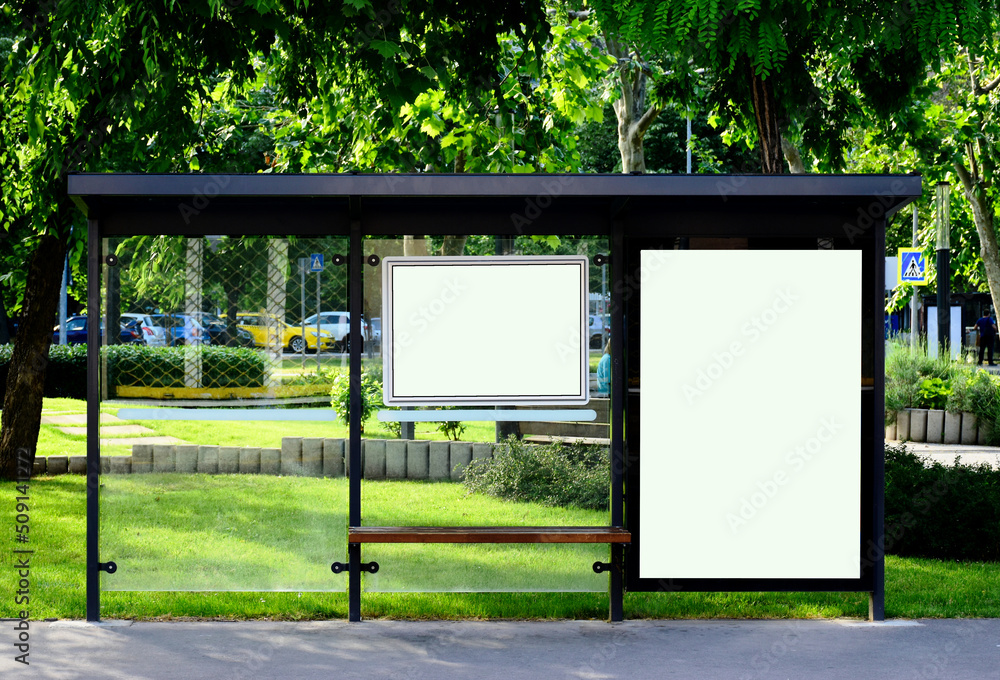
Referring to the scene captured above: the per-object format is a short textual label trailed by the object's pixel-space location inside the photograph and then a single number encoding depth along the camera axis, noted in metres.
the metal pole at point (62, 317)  33.65
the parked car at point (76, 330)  36.16
